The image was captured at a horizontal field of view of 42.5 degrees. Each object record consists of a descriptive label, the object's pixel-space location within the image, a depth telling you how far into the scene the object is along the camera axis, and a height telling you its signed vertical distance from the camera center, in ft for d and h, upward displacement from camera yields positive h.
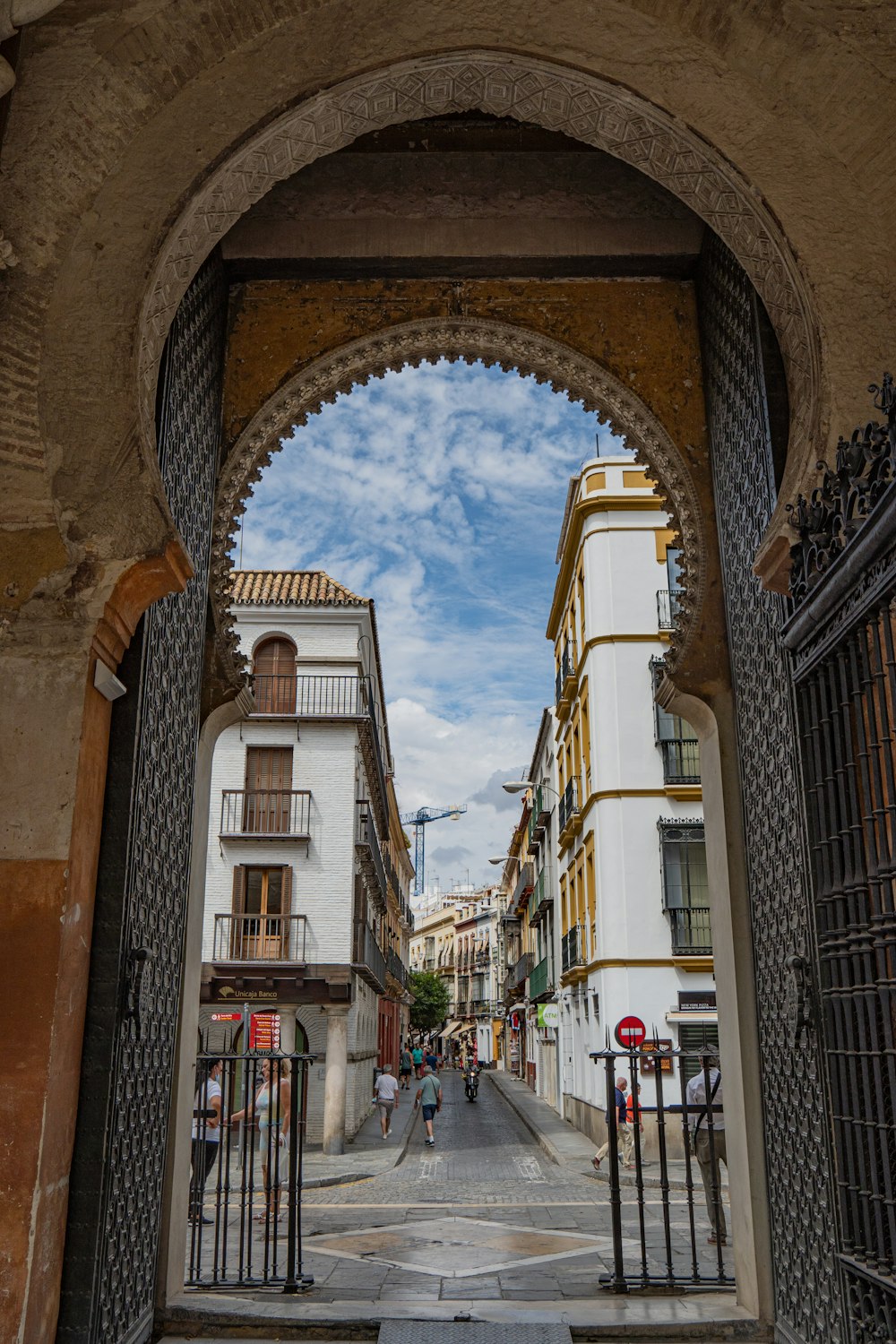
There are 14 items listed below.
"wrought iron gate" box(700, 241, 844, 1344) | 13.67 +2.34
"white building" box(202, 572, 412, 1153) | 62.23 +9.90
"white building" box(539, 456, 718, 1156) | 54.13 +10.65
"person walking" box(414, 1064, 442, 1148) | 64.28 -4.16
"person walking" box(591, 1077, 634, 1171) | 47.09 -4.74
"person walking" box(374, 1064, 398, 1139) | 65.16 -4.05
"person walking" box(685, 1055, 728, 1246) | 19.67 -2.64
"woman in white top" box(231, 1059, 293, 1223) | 19.06 -2.05
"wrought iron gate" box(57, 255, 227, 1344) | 13.16 +1.26
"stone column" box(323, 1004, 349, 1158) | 58.70 -2.97
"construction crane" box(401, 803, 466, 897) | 458.09 +75.75
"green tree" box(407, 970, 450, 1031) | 236.63 +3.99
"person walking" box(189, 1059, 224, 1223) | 19.26 -2.80
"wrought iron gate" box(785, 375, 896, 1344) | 10.84 +2.15
